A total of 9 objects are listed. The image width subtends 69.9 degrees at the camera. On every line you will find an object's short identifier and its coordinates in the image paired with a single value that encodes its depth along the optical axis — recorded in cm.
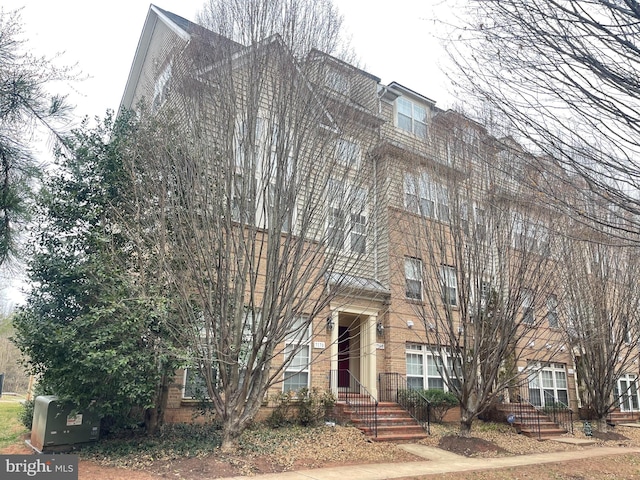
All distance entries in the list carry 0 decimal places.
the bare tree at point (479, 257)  1066
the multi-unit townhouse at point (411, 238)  927
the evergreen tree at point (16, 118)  636
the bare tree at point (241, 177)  803
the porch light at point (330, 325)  1296
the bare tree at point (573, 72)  423
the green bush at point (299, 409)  1137
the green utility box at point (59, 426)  830
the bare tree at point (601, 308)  1428
